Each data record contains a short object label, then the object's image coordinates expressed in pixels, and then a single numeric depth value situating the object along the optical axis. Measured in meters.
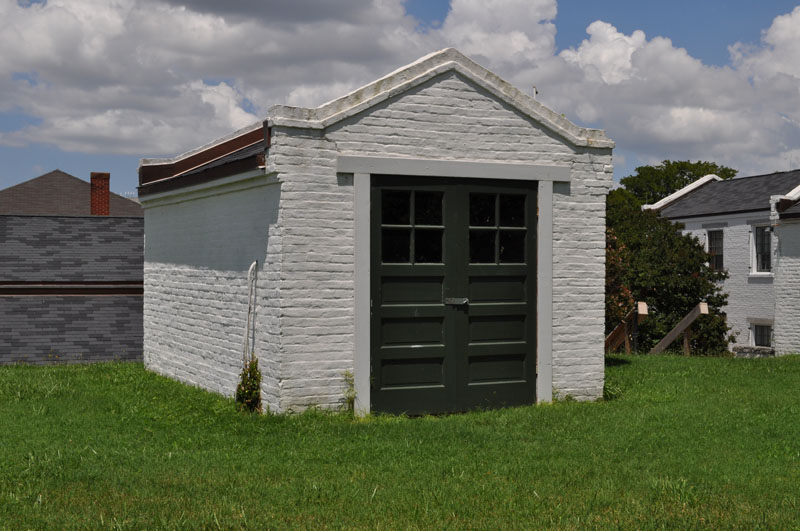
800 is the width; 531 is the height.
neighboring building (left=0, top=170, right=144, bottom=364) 16.81
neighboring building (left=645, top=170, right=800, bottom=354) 25.62
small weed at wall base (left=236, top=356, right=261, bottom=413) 9.93
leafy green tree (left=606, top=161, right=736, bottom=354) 21.05
